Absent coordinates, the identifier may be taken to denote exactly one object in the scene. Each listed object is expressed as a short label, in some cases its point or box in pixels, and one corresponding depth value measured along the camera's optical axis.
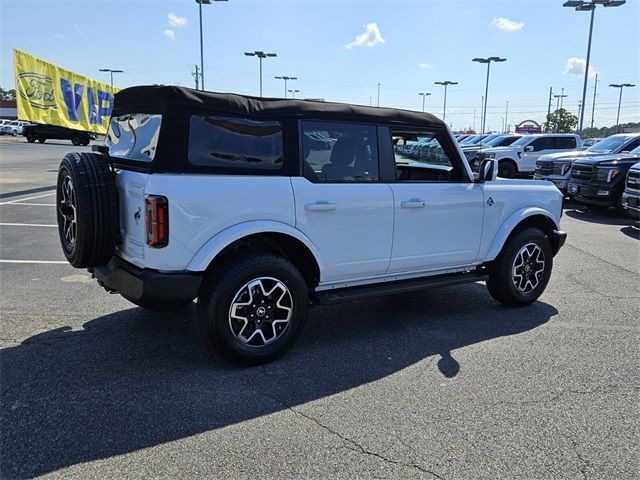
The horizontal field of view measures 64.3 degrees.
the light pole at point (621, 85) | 52.72
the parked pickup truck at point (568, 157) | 13.75
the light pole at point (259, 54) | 39.72
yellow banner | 16.44
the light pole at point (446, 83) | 54.88
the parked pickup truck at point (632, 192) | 10.13
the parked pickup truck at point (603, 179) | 11.79
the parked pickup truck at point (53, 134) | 39.50
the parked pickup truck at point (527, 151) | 19.30
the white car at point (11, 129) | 54.84
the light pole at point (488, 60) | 44.91
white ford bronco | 3.42
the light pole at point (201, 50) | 28.56
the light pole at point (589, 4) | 25.94
